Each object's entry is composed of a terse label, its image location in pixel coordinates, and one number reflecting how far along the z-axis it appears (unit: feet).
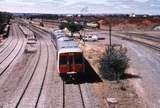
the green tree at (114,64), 110.63
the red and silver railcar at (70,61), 104.83
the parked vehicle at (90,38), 274.77
